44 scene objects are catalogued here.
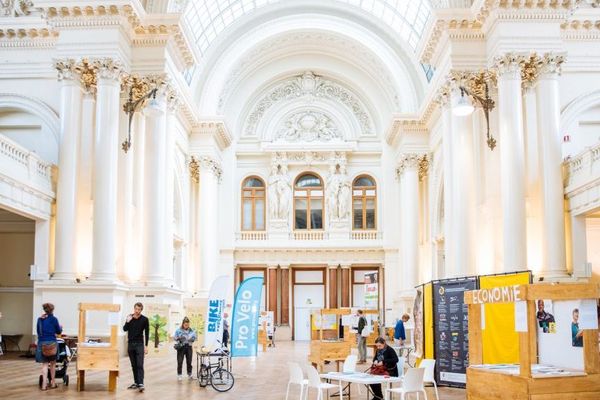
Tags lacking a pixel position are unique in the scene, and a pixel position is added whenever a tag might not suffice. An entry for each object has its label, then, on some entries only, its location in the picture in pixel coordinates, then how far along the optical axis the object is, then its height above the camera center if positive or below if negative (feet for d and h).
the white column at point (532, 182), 65.31 +9.62
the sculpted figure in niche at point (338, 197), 123.75 +15.68
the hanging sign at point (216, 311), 51.11 -1.22
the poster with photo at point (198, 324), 75.07 -3.07
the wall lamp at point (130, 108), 66.39 +16.45
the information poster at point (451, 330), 47.73 -2.48
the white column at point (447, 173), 72.50 +11.75
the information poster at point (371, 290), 77.20 +0.23
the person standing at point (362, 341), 71.15 -4.63
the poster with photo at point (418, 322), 54.44 -2.25
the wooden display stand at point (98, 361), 44.98 -4.02
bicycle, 46.42 -5.23
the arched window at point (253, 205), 125.49 +14.72
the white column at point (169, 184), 77.46 +11.72
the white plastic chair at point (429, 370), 41.27 -4.32
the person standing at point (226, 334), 74.04 -4.11
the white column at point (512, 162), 63.36 +11.16
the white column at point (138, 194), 73.87 +9.91
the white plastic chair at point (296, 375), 38.01 -4.21
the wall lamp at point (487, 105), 64.80 +16.11
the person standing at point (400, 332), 69.77 -3.72
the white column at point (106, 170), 66.28 +11.07
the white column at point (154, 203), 73.82 +9.00
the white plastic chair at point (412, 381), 35.94 -4.27
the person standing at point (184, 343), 51.91 -3.42
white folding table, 36.06 -4.20
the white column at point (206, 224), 109.50 +10.22
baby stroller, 47.42 -4.20
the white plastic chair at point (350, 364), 42.42 -4.07
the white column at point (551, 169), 63.31 +10.47
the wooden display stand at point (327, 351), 56.65 -4.45
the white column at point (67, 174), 66.74 +10.88
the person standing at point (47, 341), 44.83 -2.80
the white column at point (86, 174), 68.74 +11.03
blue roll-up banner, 52.34 -1.26
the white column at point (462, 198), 70.13 +8.87
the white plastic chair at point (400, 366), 39.50 -3.88
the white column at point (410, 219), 108.58 +10.64
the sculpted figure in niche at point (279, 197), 123.75 +15.75
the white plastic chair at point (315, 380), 37.11 -4.37
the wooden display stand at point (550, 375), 28.81 -3.13
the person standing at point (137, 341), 45.62 -2.89
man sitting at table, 38.99 -3.41
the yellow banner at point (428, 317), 51.96 -1.77
